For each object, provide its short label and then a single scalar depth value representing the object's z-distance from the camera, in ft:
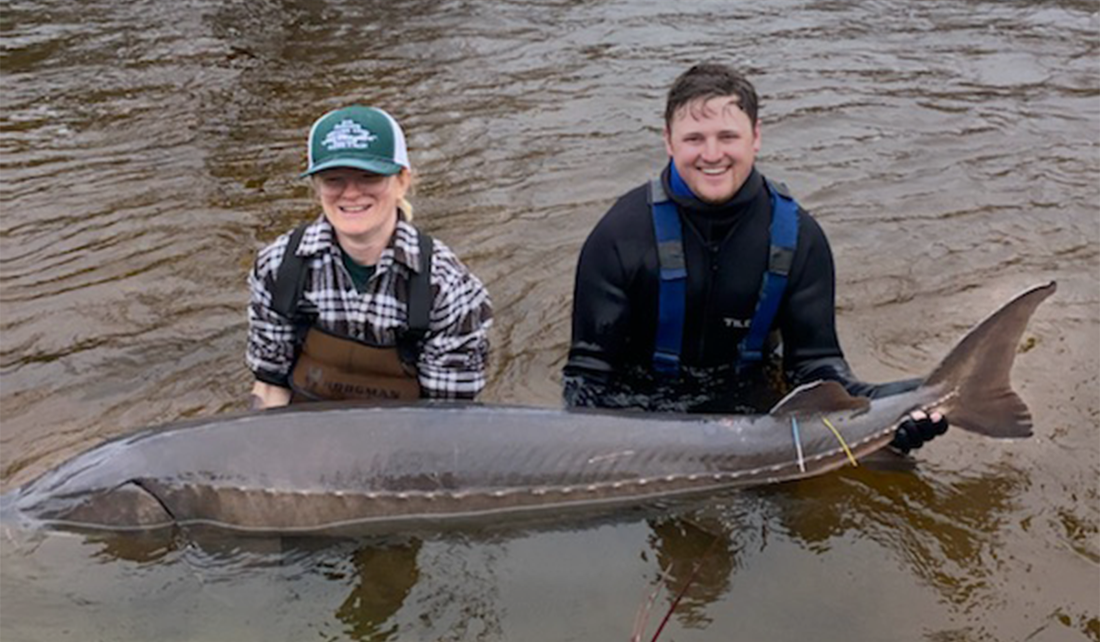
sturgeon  12.54
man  13.65
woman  12.46
